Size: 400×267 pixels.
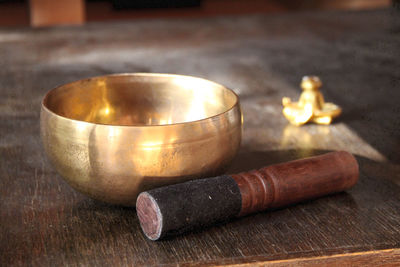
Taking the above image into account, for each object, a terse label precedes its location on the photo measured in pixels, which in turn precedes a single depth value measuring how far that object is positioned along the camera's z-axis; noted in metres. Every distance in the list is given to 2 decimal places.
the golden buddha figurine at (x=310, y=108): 0.82
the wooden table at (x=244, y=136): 0.58
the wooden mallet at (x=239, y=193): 0.58
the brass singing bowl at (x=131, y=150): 0.59
